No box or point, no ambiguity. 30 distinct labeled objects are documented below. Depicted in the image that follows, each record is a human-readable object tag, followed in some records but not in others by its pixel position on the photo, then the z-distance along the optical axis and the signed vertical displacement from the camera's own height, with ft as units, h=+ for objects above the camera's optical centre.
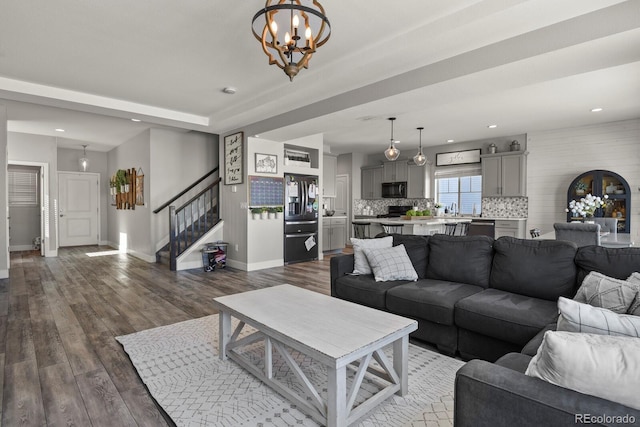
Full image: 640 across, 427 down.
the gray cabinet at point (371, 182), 31.07 +2.38
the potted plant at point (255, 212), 19.93 -0.26
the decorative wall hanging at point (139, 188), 23.82 +1.39
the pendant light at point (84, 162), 29.19 +3.94
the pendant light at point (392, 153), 18.51 +2.97
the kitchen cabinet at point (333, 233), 26.61 -2.04
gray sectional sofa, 3.70 -2.14
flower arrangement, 13.73 +0.08
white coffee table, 5.71 -2.41
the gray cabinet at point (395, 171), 29.27 +3.19
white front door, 29.71 -0.05
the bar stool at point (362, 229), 23.24 -1.48
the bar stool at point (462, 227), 20.67 -1.17
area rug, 6.30 -3.87
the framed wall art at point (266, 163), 20.00 +2.67
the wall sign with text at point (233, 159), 20.12 +2.98
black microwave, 29.37 +1.55
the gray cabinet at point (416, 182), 28.27 +2.17
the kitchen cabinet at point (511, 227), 23.09 -1.33
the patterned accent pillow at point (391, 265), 10.63 -1.80
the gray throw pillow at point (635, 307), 5.65 -1.67
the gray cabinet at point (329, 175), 28.43 +2.73
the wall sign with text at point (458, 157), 25.54 +3.91
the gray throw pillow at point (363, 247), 11.41 -1.37
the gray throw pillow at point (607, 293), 6.02 -1.57
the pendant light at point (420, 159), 19.92 +2.85
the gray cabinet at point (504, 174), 22.88 +2.35
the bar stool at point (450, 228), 20.49 -1.22
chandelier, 6.77 +3.72
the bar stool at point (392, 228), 19.83 -1.18
